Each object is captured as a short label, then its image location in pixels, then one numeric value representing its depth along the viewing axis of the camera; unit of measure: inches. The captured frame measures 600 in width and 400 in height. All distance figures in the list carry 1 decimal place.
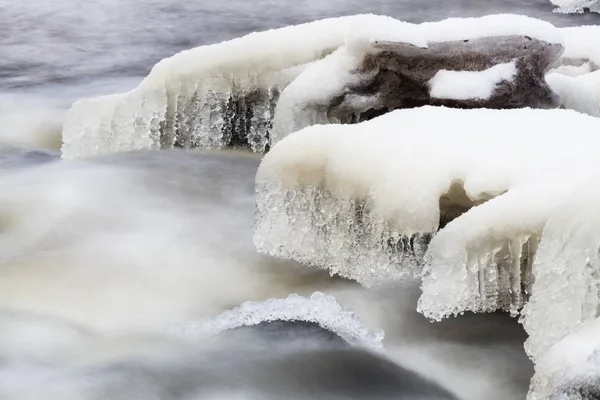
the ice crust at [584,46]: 491.8
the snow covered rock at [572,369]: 165.9
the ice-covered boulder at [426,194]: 231.5
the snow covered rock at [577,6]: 1023.6
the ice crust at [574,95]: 402.3
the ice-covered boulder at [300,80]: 368.2
